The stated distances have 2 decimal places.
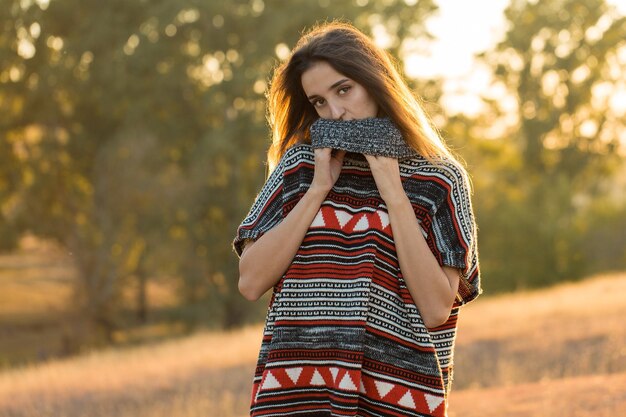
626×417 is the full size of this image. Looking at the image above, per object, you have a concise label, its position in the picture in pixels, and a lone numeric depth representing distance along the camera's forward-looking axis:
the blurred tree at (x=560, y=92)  37.25
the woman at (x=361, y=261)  2.38
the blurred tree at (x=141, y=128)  26.55
